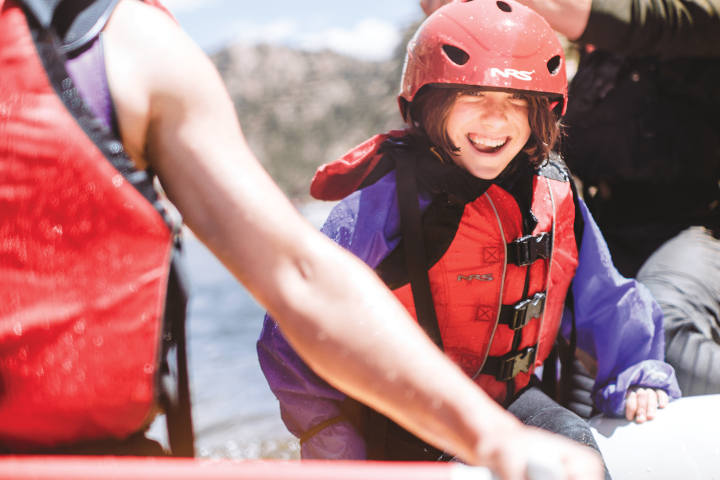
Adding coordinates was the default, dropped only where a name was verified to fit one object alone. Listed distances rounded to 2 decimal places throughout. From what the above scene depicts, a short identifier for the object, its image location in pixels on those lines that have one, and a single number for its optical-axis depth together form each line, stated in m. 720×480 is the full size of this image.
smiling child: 2.58
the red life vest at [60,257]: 1.75
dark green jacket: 2.93
